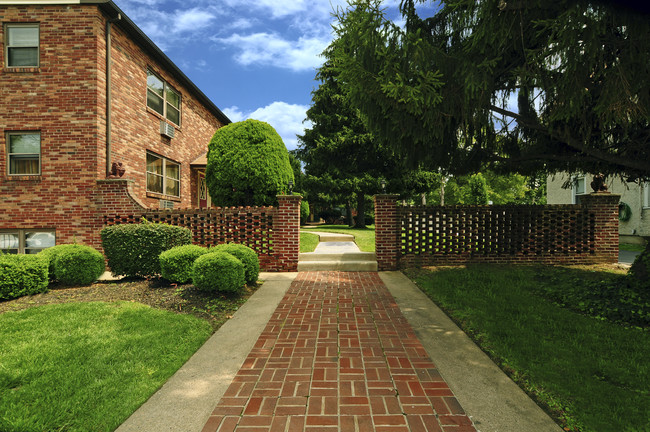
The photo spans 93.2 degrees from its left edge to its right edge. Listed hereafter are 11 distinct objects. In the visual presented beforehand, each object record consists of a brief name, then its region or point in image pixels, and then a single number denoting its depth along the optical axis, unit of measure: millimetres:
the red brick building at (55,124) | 8391
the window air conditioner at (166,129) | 11322
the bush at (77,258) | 6116
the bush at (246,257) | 6125
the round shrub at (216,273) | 5254
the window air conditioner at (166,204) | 10740
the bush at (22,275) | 5352
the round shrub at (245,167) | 10016
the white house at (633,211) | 13500
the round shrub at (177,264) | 5918
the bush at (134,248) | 6355
